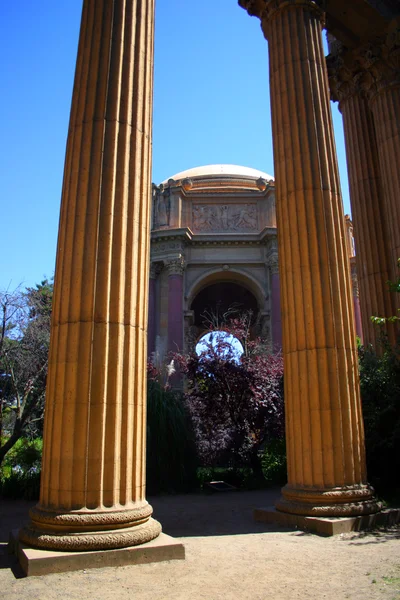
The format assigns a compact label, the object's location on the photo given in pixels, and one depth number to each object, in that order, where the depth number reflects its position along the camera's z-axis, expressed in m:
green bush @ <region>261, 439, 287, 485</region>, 19.16
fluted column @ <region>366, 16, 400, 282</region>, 15.11
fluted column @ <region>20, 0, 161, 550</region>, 6.67
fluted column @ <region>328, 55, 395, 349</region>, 15.37
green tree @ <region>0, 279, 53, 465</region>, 19.41
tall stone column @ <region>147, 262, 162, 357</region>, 33.44
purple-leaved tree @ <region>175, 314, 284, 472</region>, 21.05
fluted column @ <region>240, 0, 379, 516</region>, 9.23
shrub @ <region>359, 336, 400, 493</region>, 12.02
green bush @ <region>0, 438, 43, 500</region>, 17.70
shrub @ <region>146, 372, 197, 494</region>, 18.66
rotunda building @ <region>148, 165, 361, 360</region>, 34.00
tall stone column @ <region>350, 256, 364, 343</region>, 34.00
